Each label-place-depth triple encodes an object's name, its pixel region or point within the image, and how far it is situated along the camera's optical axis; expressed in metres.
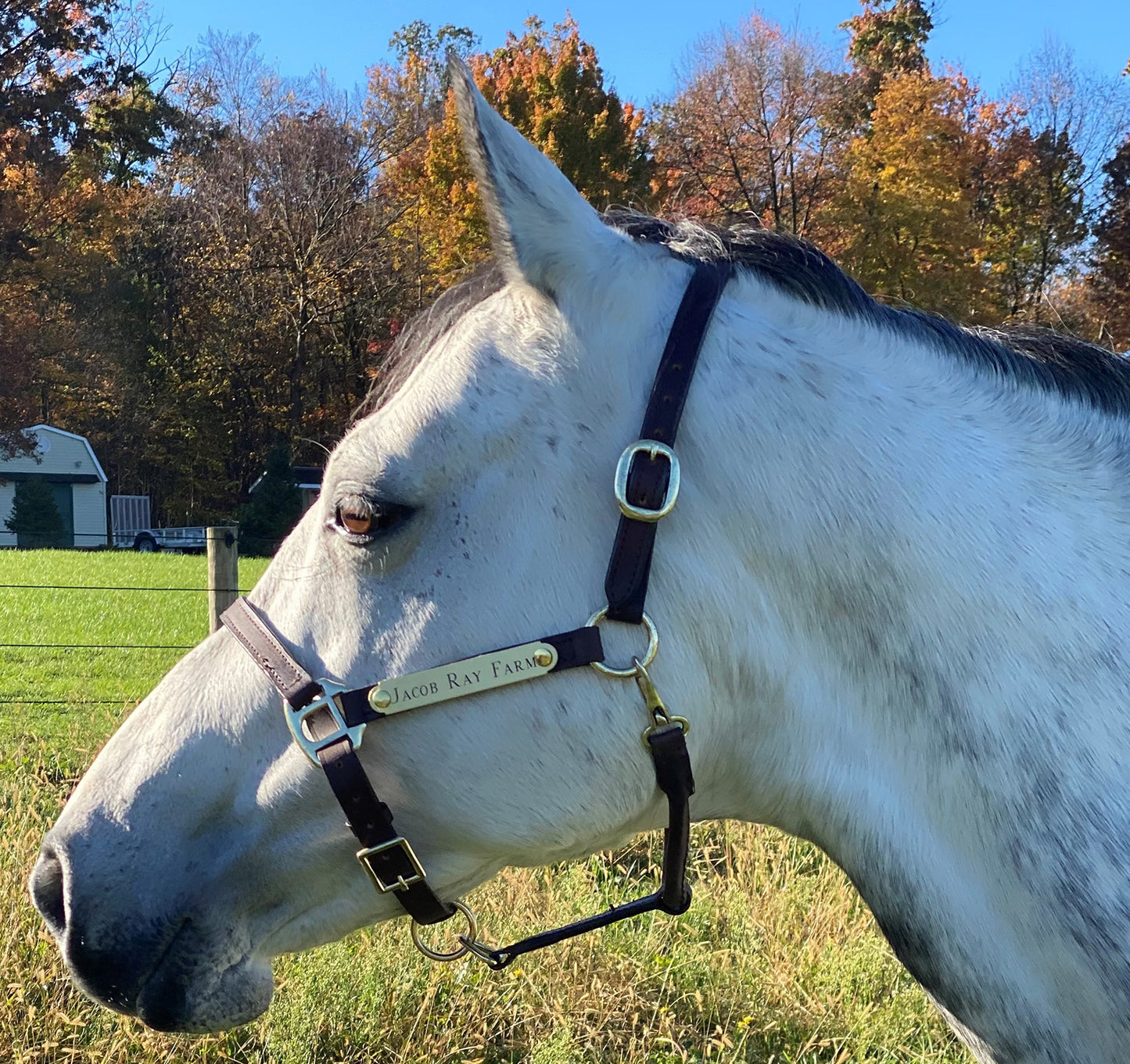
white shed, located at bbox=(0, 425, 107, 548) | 27.56
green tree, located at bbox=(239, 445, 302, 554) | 22.02
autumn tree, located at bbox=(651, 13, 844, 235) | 18.94
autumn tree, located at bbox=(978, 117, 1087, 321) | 19.28
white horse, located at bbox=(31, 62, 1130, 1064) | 1.22
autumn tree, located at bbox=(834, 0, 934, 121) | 23.27
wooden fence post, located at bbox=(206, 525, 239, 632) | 5.55
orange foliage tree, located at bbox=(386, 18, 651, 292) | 20.05
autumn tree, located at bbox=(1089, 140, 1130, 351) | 17.53
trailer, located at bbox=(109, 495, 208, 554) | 23.70
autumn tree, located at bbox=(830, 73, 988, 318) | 17.84
